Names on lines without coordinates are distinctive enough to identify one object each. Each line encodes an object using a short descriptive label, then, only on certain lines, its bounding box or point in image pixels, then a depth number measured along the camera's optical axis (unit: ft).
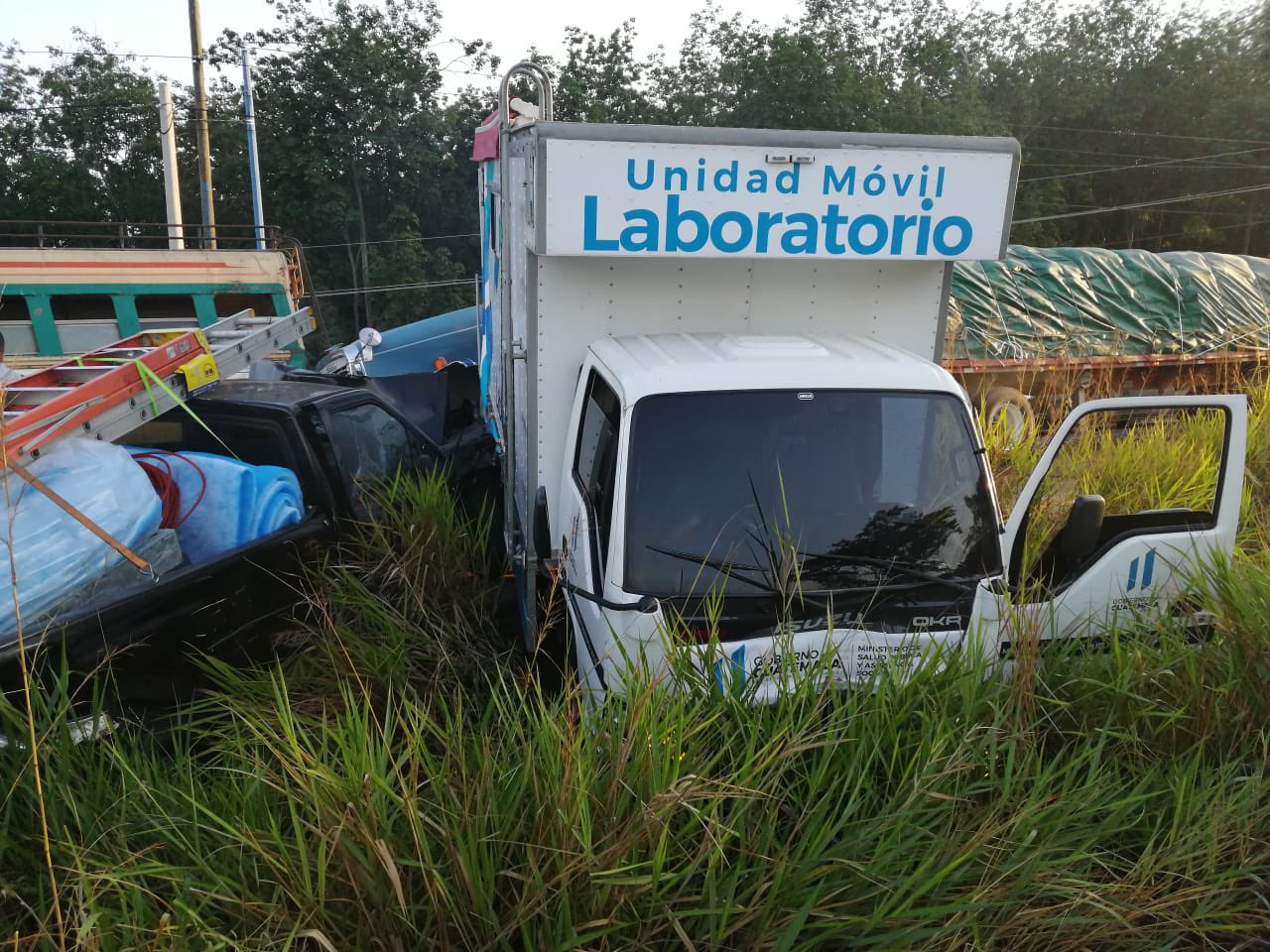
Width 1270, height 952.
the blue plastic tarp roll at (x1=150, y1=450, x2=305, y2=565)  13.96
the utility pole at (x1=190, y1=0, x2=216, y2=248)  77.97
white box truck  11.09
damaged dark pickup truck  11.16
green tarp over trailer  38.09
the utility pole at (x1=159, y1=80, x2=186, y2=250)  72.28
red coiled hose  13.67
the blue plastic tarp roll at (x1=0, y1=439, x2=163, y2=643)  10.76
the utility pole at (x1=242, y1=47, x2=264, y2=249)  79.20
